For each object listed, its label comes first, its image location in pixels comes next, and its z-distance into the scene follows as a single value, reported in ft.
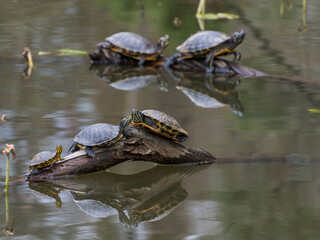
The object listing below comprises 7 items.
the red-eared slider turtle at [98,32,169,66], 54.65
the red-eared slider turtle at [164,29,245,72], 52.06
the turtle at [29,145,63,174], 28.25
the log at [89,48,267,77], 51.49
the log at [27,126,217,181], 29.48
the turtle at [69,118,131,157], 29.17
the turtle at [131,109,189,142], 30.07
